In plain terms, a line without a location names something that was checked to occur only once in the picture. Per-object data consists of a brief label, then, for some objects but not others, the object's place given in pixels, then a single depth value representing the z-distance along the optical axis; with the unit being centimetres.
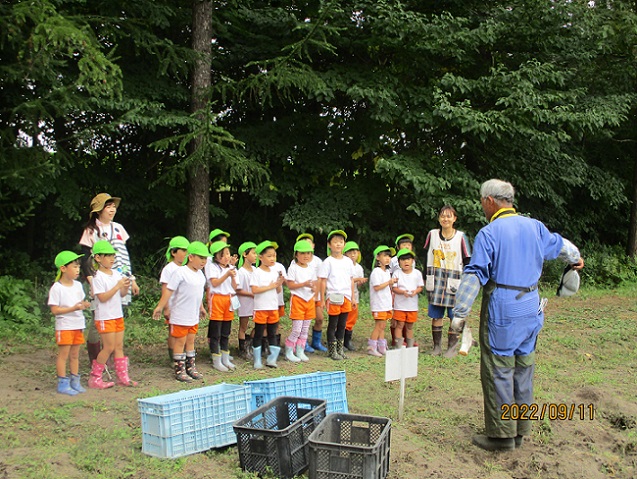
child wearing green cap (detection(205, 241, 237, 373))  777
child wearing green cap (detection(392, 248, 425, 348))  898
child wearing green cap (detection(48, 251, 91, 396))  671
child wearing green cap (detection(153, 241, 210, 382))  716
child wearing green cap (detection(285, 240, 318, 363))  827
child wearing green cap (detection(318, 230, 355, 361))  855
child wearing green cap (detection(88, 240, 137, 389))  686
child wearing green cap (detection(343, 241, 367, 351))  907
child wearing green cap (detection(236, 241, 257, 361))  823
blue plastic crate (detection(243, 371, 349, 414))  549
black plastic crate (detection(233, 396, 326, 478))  462
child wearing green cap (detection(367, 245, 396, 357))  888
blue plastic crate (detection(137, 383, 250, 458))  496
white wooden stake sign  591
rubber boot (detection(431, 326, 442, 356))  899
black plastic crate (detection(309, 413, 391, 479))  429
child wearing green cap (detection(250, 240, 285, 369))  797
